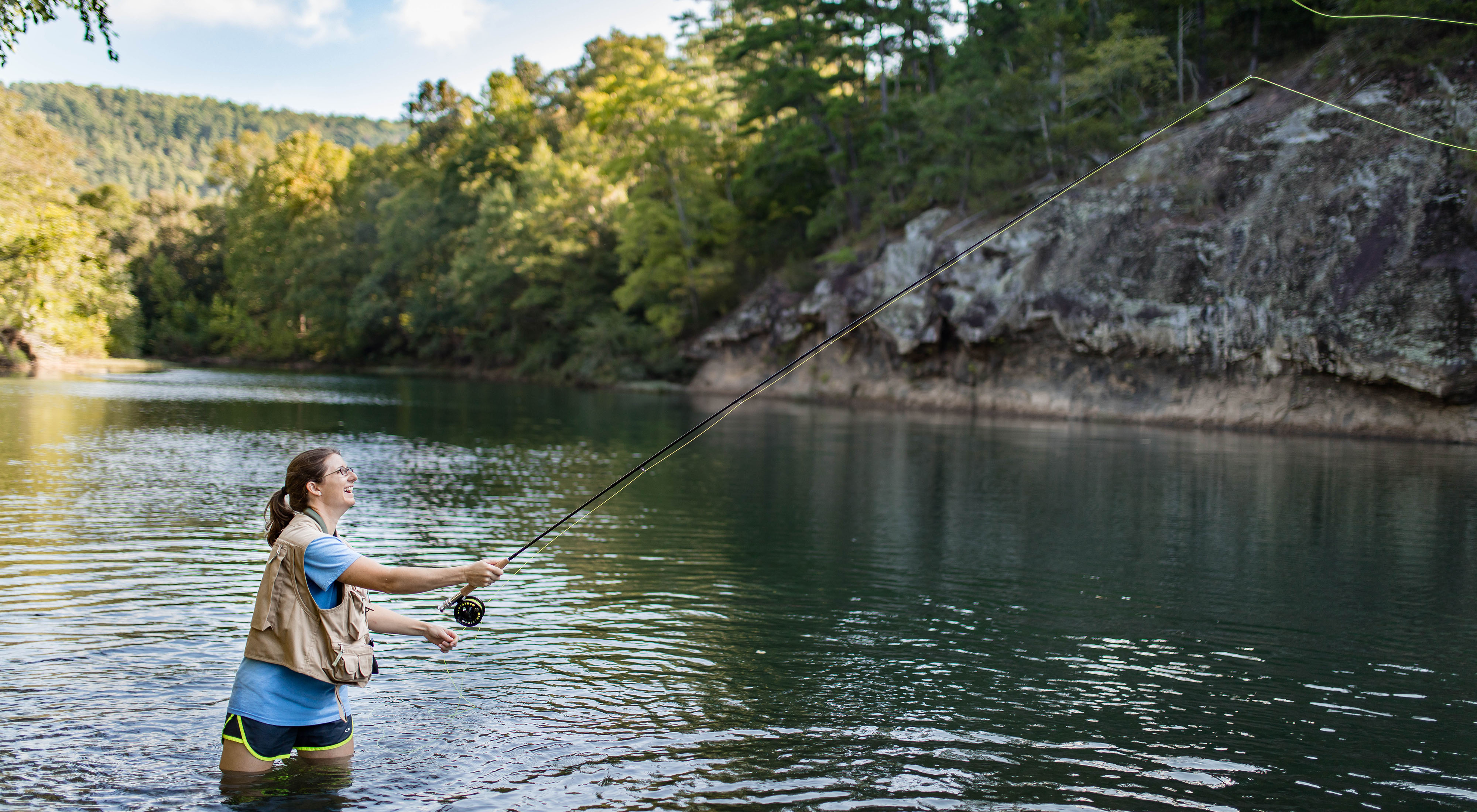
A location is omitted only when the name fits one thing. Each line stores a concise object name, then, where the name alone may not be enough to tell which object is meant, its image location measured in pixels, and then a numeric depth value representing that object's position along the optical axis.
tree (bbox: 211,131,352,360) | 71.69
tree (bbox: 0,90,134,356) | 40.56
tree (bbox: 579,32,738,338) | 50.12
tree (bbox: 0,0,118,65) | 9.66
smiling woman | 4.40
